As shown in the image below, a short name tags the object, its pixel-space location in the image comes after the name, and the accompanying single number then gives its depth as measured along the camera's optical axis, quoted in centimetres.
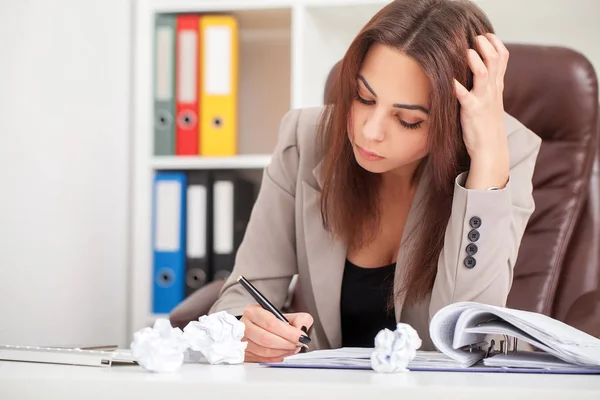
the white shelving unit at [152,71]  207
